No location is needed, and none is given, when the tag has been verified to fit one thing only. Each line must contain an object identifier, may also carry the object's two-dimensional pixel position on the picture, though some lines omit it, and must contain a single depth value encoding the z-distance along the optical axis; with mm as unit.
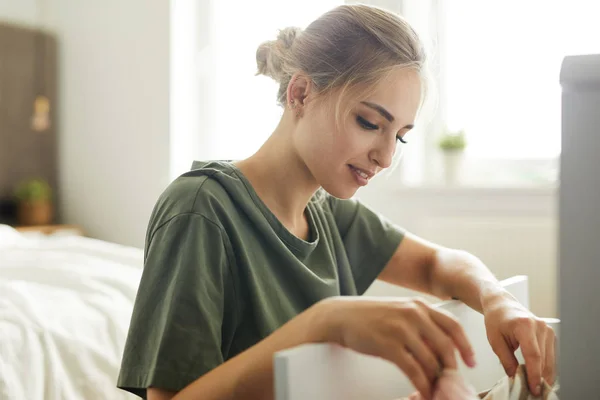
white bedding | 1347
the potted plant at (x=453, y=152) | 2801
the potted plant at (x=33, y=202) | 3562
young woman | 669
